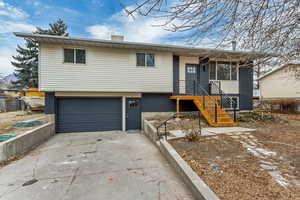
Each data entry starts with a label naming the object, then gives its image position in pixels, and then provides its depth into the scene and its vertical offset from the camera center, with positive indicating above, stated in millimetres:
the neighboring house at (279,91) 12109 +815
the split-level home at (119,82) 7191 +963
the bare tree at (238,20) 2125 +1351
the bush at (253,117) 7973 -1144
